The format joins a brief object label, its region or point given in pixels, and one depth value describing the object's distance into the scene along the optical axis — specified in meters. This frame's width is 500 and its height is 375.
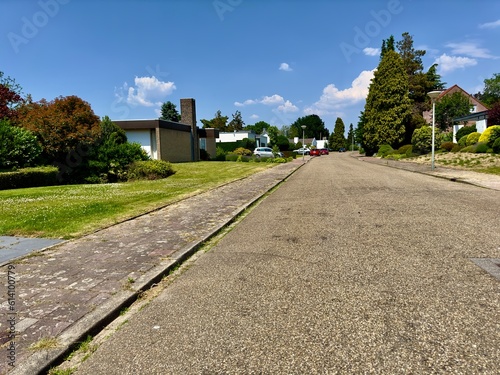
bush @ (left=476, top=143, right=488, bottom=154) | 26.12
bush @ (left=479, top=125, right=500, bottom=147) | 25.58
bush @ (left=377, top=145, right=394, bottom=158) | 41.51
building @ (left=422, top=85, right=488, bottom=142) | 38.61
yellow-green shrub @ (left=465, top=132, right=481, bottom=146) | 31.60
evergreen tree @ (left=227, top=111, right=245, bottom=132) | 104.72
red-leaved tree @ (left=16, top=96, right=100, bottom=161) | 17.31
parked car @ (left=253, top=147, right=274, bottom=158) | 44.62
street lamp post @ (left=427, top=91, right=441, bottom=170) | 20.08
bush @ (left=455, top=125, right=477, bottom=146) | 38.69
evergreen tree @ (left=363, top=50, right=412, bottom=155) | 44.59
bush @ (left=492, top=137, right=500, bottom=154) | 24.42
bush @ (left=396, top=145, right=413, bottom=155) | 37.84
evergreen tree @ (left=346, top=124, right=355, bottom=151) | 122.36
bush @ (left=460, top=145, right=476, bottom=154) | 27.54
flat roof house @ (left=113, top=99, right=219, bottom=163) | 28.44
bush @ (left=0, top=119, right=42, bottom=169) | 15.36
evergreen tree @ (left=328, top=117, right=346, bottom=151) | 114.88
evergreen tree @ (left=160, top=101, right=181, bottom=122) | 81.88
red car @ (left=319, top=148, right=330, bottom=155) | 68.03
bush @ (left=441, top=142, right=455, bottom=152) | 33.31
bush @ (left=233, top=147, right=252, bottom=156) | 45.59
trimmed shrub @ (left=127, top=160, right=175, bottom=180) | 18.94
